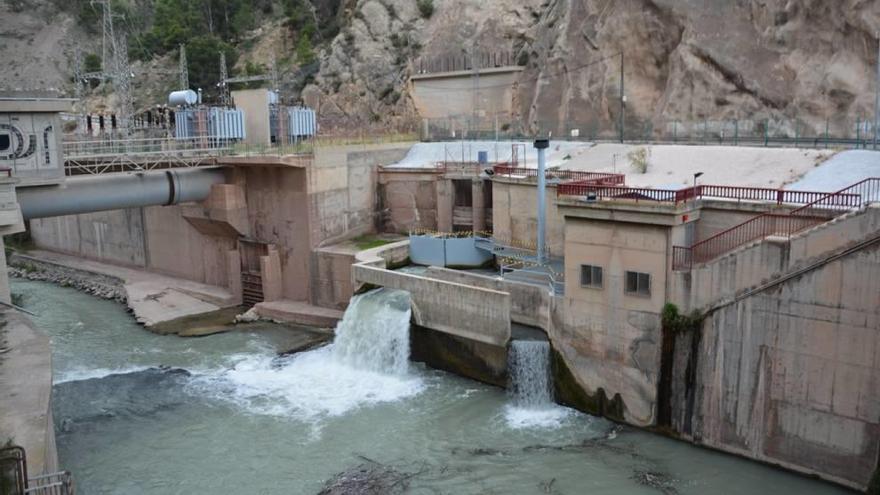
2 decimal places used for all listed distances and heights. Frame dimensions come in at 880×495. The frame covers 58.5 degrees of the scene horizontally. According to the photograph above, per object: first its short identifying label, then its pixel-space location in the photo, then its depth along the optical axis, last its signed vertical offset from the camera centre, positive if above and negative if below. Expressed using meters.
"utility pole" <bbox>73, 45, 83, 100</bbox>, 52.28 +6.61
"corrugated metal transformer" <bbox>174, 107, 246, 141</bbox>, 38.38 +0.66
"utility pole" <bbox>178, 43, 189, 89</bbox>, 53.07 +4.40
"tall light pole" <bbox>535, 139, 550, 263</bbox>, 26.63 -1.95
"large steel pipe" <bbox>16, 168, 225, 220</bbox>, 29.72 -2.20
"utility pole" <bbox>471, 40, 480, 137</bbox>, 50.09 +3.16
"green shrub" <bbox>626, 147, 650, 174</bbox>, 29.50 -1.16
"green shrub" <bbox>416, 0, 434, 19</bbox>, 60.91 +9.52
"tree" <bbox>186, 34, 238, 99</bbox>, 77.75 +7.07
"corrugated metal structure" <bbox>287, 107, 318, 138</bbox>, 40.97 +0.64
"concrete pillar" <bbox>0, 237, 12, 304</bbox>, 22.56 -4.20
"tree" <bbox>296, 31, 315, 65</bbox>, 70.88 +7.52
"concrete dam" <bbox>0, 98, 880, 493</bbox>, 18.91 -6.47
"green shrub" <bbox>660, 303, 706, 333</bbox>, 20.75 -5.08
